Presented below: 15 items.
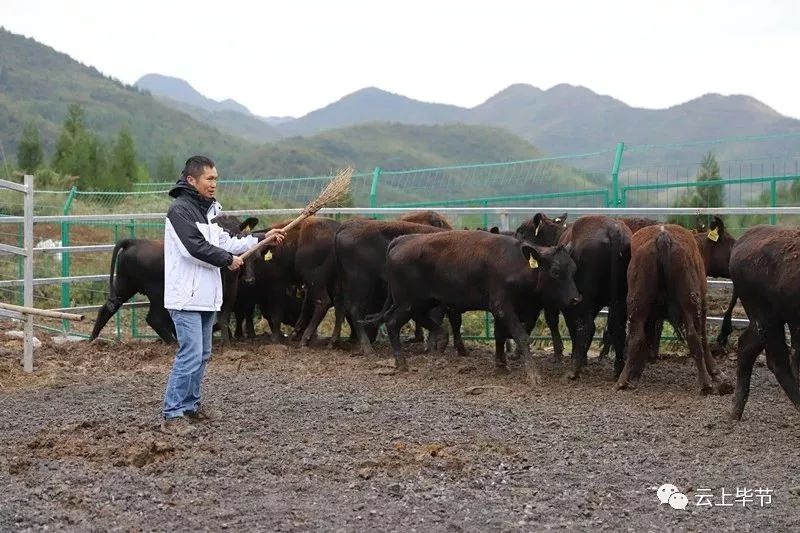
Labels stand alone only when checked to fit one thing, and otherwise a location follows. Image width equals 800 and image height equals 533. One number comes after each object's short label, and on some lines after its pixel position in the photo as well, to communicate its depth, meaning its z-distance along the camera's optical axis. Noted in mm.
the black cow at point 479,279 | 10055
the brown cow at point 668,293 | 9234
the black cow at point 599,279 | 10188
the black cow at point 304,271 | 12727
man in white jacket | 7828
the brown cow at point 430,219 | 12938
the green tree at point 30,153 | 40281
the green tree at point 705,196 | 15109
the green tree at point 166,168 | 46625
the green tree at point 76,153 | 39425
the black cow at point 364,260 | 12023
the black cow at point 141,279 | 12891
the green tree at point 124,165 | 38281
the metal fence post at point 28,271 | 10875
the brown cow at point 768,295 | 7414
